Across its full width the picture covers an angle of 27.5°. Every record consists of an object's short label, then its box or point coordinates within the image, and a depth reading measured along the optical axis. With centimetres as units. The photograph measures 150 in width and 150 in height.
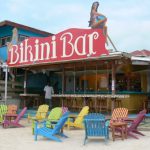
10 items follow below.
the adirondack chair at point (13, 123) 1258
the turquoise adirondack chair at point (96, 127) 878
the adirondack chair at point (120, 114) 1062
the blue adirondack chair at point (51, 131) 933
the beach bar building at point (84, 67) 1380
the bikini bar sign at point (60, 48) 1369
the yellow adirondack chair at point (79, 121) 1184
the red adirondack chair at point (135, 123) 988
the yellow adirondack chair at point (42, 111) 1329
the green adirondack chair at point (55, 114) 1135
